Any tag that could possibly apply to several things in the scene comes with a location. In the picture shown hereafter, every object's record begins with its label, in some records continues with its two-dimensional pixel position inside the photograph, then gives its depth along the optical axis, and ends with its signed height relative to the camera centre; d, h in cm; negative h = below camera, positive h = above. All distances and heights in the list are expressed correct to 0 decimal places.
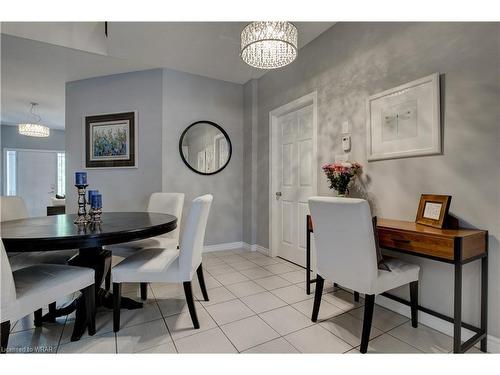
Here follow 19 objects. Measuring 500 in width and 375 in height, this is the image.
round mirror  364 +54
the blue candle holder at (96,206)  196 -17
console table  134 -37
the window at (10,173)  617 +27
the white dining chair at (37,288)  119 -56
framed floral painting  357 +62
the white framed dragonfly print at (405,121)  172 +47
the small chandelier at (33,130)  471 +103
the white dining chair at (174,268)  168 -57
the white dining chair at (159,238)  224 -55
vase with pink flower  217 +8
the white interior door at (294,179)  300 +6
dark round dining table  136 -30
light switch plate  236 +53
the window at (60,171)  687 +35
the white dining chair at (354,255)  146 -45
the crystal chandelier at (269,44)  189 +109
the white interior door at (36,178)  638 +15
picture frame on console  157 -18
